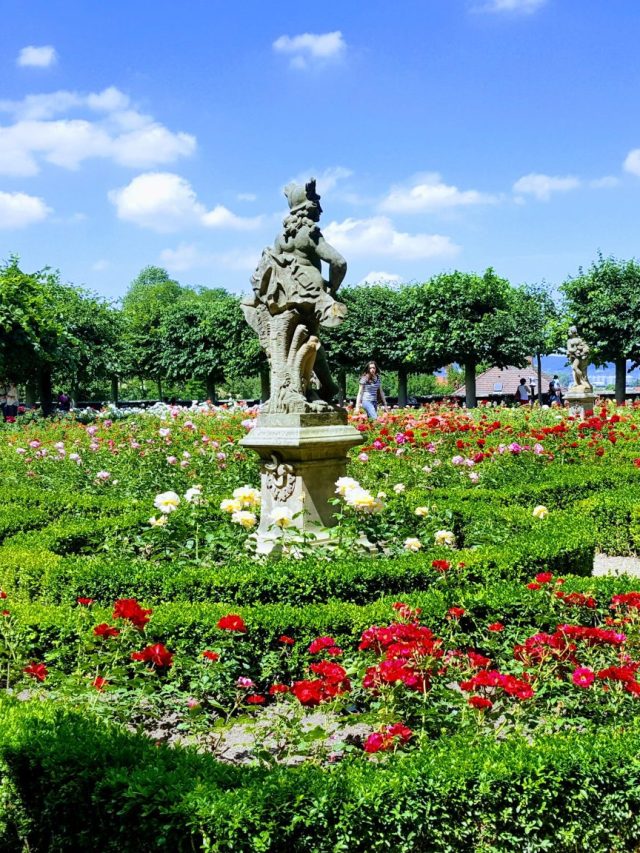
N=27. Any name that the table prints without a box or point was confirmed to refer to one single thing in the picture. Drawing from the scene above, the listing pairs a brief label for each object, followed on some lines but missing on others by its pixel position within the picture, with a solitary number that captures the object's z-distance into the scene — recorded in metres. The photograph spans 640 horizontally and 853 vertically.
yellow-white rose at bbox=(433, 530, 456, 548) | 5.38
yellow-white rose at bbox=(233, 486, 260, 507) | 5.80
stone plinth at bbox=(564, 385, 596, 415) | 22.33
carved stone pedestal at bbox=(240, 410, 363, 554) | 6.37
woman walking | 16.06
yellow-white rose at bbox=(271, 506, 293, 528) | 5.42
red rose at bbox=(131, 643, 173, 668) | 3.39
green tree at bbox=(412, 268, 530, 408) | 32.56
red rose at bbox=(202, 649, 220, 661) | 3.65
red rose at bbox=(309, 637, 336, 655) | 3.39
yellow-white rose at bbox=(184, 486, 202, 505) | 6.55
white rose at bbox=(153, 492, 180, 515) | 5.94
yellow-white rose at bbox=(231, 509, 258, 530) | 5.50
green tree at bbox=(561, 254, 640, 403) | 30.92
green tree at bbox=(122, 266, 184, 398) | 43.78
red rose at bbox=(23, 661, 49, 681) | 3.48
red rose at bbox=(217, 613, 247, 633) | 3.55
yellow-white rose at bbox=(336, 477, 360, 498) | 5.88
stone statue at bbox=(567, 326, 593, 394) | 22.91
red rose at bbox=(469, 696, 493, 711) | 3.03
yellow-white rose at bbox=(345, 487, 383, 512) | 5.69
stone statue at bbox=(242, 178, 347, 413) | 6.55
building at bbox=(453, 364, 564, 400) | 55.69
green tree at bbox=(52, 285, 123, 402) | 33.50
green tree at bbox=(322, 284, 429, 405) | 35.19
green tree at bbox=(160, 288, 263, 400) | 38.44
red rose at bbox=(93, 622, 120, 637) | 3.57
